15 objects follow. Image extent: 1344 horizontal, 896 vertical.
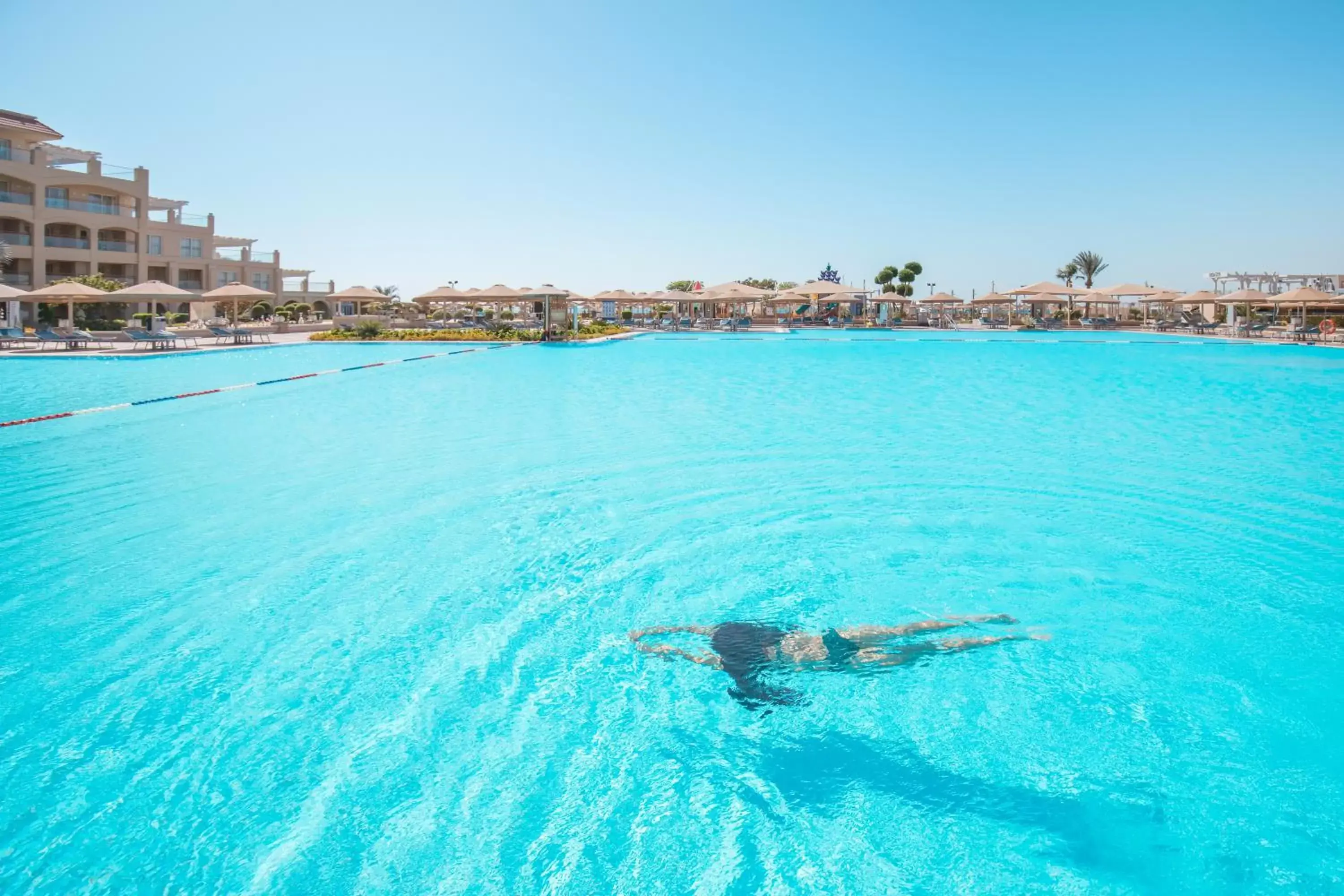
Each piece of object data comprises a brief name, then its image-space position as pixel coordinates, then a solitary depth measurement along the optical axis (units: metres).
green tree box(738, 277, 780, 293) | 74.44
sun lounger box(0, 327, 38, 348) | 22.95
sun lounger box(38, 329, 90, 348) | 22.17
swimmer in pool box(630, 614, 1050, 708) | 3.91
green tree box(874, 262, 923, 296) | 61.28
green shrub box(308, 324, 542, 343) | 29.30
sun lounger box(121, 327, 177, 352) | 23.11
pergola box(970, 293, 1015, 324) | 41.25
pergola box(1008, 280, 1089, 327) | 38.16
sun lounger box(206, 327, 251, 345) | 26.16
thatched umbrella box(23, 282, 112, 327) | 23.73
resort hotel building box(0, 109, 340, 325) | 31.97
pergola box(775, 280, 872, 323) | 38.78
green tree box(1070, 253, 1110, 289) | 60.47
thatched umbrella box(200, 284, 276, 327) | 28.36
